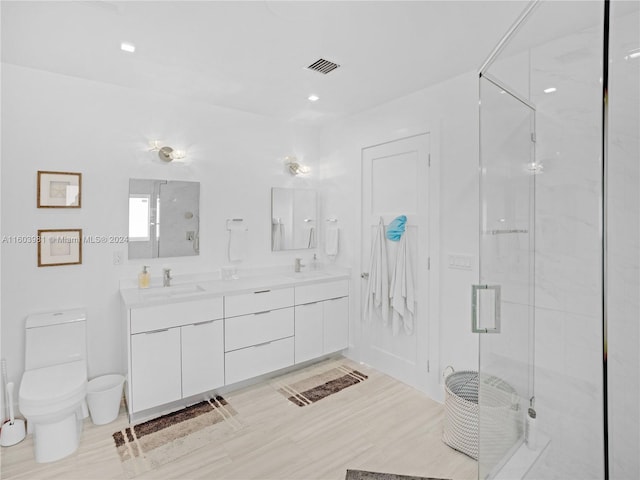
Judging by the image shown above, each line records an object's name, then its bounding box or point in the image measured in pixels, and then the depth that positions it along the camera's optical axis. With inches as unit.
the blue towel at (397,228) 116.6
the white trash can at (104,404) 93.0
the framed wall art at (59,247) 97.5
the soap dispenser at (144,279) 108.4
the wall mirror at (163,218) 111.6
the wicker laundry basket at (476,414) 66.9
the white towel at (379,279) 122.9
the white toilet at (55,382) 76.5
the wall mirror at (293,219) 142.6
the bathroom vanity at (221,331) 94.7
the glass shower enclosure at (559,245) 53.5
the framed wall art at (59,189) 97.0
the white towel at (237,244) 129.6
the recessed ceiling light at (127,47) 83.1
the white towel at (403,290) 114.9
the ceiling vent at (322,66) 93.0
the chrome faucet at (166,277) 113.2
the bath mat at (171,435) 79.7
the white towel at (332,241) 143.9
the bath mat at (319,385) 108.5
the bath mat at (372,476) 73.9
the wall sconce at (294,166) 144.9
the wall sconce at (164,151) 114.0
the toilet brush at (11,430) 84.4
